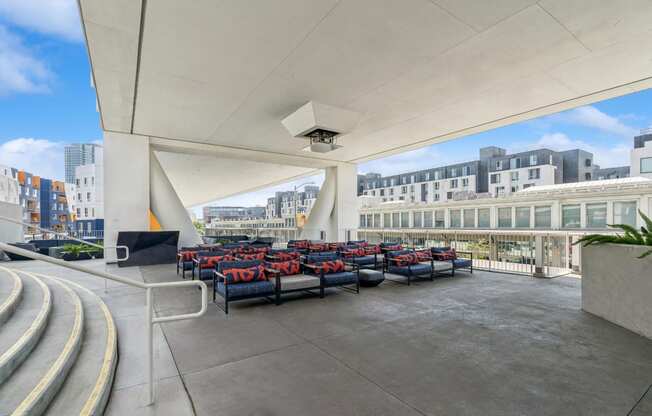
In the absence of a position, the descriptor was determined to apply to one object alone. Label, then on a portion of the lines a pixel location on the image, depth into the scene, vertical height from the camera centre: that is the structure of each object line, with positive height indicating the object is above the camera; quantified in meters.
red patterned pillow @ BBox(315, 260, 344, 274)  5.81 -1.06
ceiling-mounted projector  7.70 +2.35
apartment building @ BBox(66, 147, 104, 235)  31.92 +2.39
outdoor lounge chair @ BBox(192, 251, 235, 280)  6.39 -1.04
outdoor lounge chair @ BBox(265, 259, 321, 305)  5.13 -1.20
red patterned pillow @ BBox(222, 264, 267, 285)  4.86 -1.02
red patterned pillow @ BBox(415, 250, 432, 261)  7.42 -1.07
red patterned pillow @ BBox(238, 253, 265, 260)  6.72 -0.99
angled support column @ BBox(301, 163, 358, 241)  15.28 +0.14
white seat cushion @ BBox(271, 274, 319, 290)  5.24 -1.22
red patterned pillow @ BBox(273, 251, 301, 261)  6.39 -0.94
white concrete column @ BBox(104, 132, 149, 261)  9.88 +0.91
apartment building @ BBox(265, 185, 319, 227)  44.73 -1.39
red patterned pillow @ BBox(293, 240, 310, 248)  10.05 -1.07
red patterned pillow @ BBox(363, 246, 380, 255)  8.71 -1.09
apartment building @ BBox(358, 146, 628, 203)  37.81 +5.36
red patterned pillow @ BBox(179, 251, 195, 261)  7.37 -1.05
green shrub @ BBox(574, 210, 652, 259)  4.02 -0.38
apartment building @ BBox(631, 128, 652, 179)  23.38 +4.37
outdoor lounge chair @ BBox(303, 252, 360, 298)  5.65 -1.15
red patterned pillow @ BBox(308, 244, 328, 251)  8.87 -1.07
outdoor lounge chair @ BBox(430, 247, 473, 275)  7.94 -1.19
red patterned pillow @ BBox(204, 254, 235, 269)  6.41 -1.02
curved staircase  1.98 -1.14
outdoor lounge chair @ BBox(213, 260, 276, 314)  4.72 -1.13
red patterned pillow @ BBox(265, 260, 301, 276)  5.71 -1.04
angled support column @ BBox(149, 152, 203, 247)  11.06 +0.22
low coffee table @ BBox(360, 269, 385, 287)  6.45 -1.39
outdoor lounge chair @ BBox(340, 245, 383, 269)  8.16 -1.21
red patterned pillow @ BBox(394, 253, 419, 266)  6.96 -1.10
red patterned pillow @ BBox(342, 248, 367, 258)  8.21 -1.10
